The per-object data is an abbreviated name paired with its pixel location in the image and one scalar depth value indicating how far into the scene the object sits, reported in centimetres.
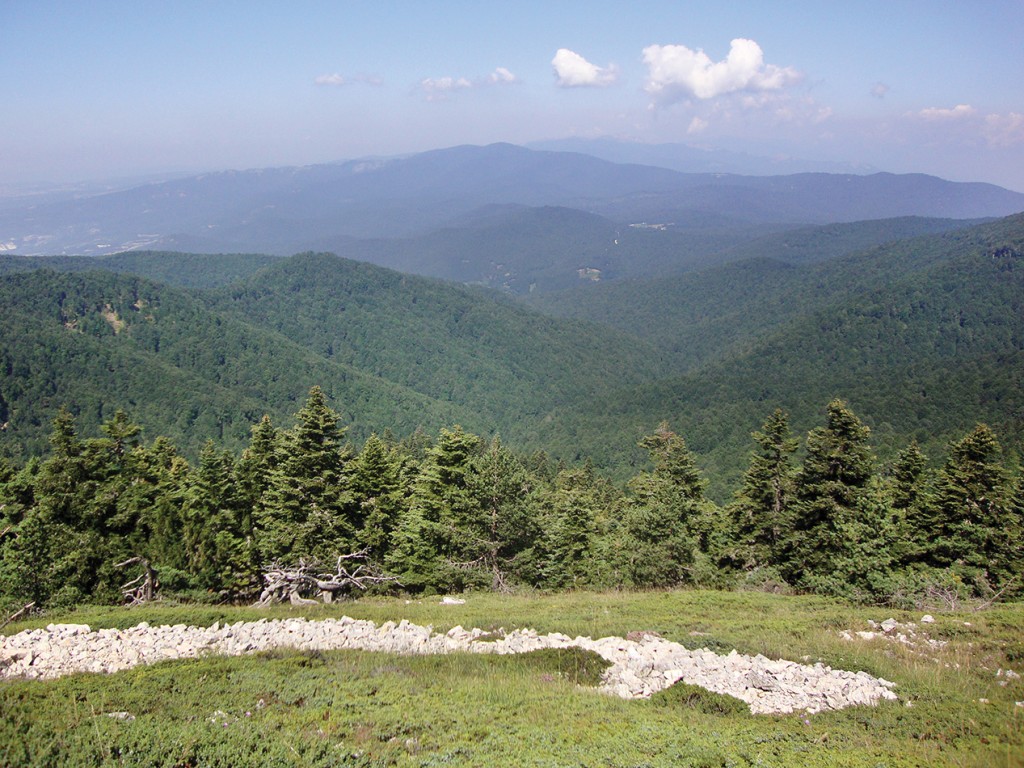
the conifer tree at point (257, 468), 2678
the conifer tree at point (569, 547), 2545
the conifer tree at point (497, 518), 2505
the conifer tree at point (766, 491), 2664
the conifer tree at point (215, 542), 2327
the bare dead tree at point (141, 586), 2156
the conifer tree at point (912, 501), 2466
